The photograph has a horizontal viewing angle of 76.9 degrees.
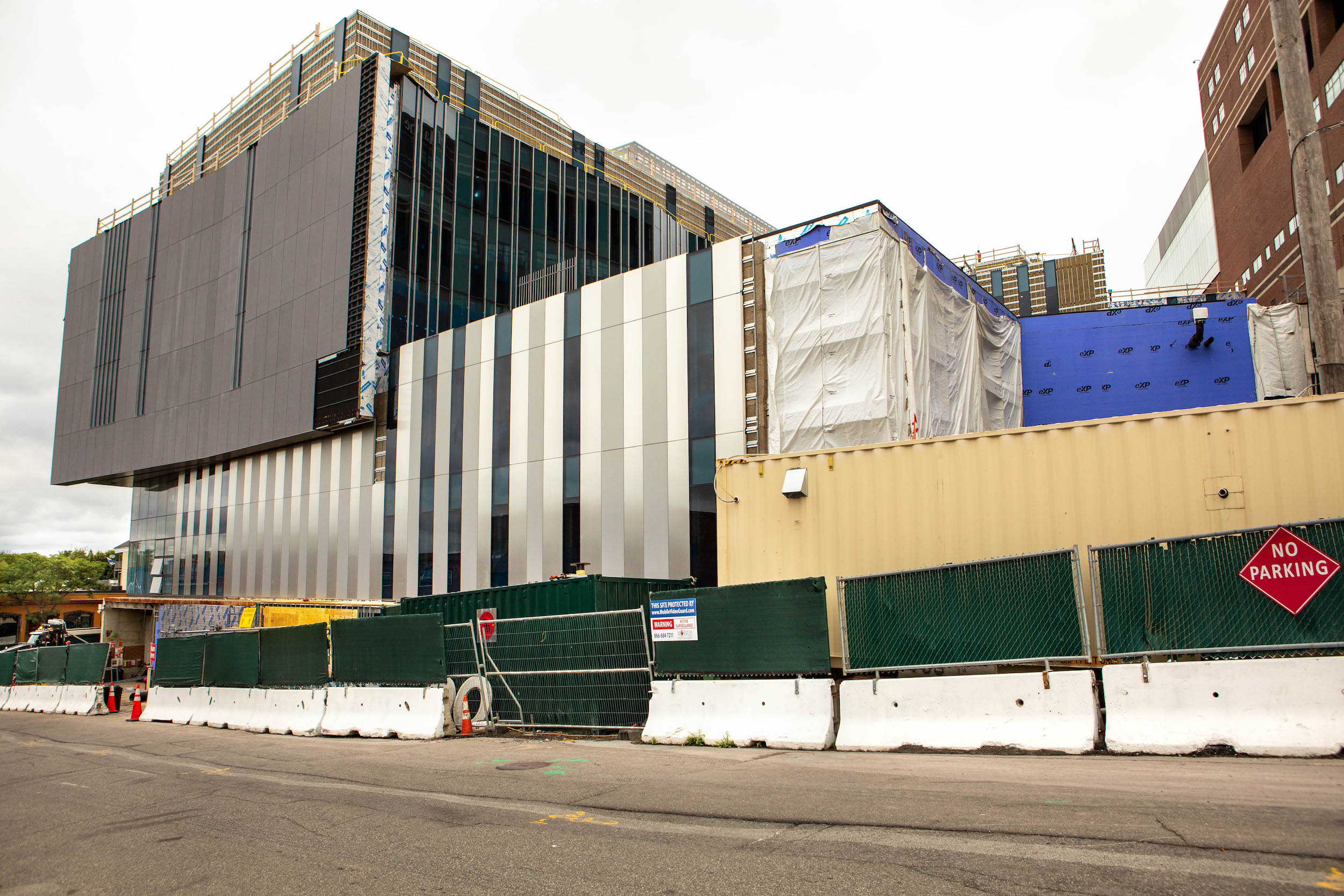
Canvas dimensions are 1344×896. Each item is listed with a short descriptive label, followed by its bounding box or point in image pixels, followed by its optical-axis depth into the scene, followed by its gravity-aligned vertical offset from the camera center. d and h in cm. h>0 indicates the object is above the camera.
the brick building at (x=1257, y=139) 4219 +2694
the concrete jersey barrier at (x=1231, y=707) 743 -103
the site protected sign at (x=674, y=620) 1153 -23
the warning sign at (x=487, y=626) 1380 -32
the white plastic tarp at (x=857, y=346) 1856 +580
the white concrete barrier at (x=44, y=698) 2411 -242
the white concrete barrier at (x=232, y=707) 1730 -201
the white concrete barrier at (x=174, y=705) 1909 -215
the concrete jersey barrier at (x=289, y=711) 1558 -192
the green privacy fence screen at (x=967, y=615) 884 -18
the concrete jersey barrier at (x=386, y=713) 1359 -174
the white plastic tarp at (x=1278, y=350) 2484 +712
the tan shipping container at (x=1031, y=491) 978 +140
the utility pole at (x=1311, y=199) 977 +471
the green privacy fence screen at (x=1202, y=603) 763 -8
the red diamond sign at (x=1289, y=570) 762 +20
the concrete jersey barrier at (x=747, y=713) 1018 -139
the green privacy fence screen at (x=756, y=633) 1042 -39
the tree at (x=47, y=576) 7925 +394
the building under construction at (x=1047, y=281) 4138 +1555
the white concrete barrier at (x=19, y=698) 2516 -252
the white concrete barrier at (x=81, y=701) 2269 -240
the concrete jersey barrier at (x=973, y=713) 849 -122
